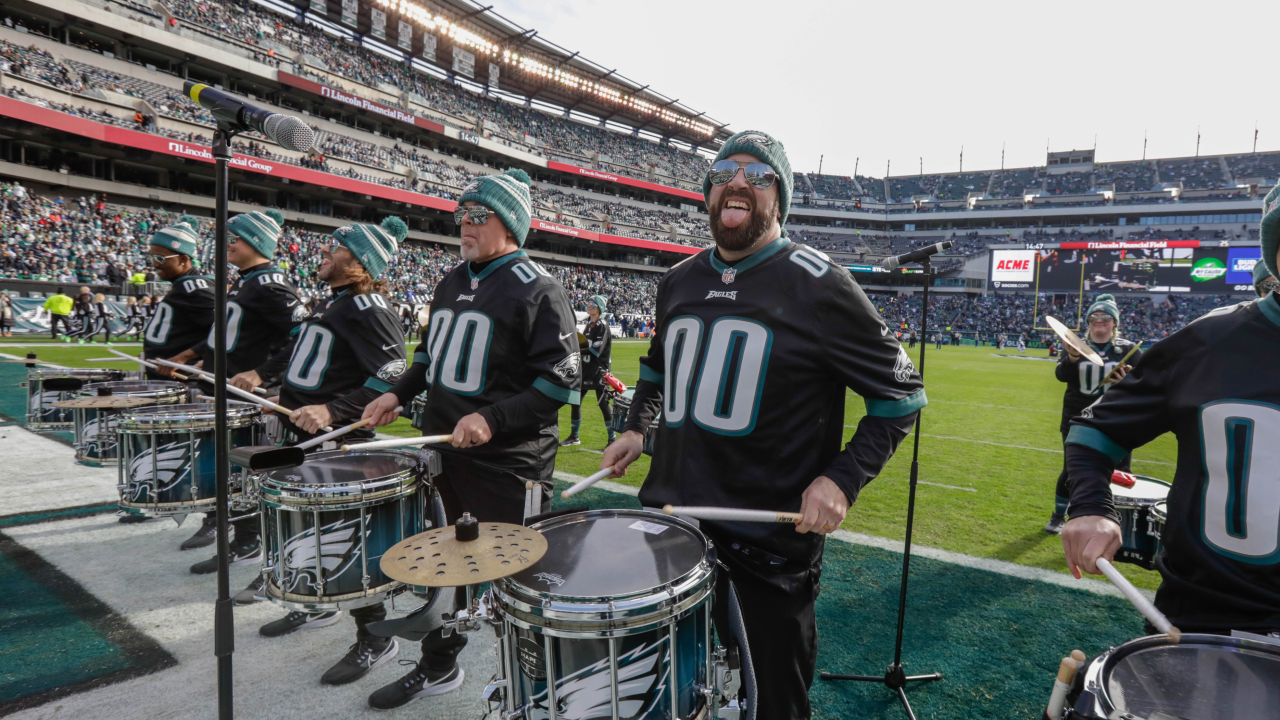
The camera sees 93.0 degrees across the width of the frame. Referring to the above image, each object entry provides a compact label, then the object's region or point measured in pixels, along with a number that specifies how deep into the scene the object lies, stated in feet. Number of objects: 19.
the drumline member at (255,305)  15.43
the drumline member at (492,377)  9.56
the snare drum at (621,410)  21.52
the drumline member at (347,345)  11.90
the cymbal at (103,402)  12.29
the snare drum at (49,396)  18.40
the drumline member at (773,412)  6.48
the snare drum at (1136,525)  11.47
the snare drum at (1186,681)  3.90
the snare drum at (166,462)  12.13
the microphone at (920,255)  10.44
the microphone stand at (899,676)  9.76
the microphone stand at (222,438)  6.78
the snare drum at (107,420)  14.38
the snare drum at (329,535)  8.36
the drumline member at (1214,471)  5.24
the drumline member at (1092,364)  19.79
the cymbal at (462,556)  4.76
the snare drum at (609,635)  4.97
